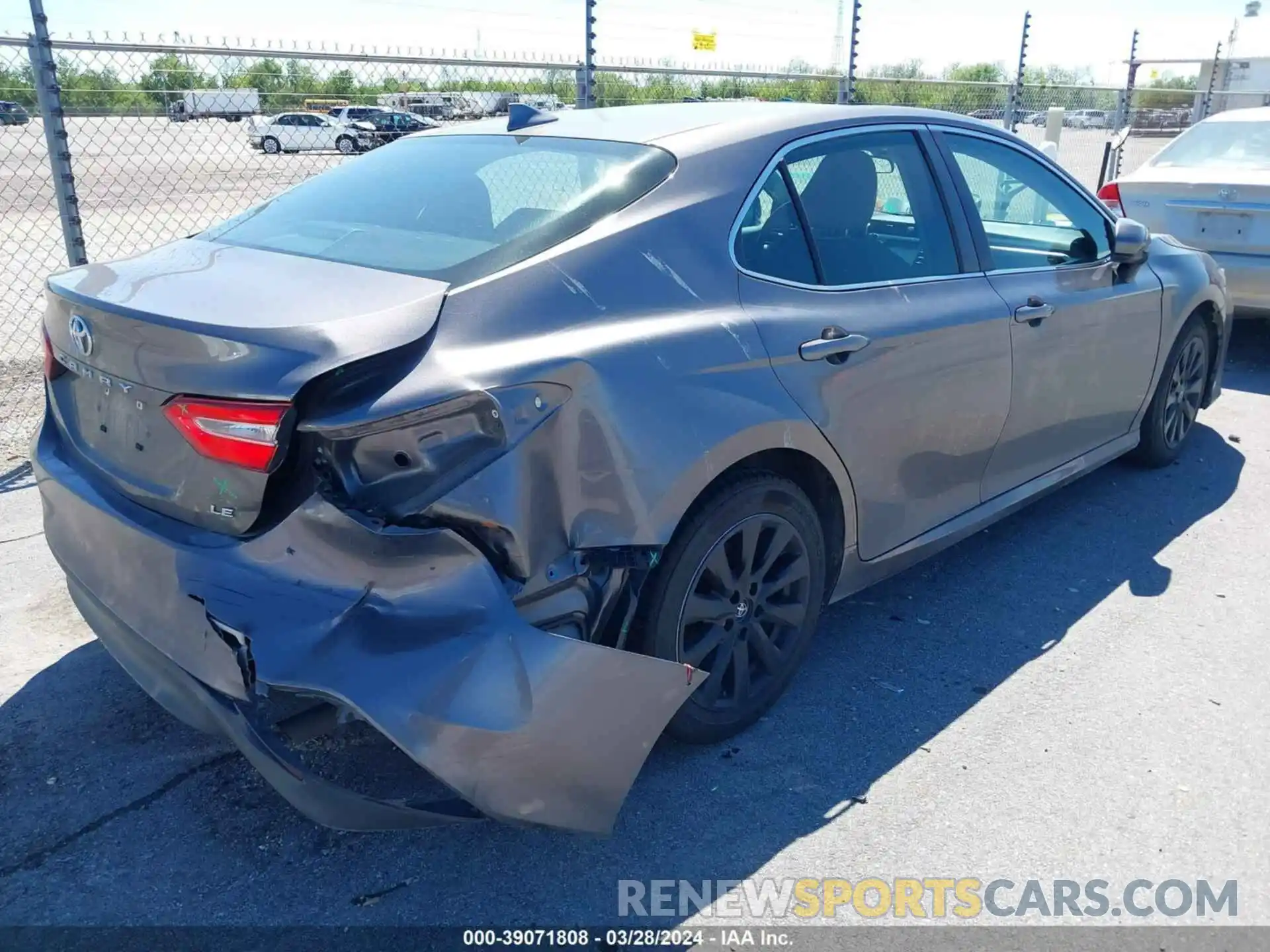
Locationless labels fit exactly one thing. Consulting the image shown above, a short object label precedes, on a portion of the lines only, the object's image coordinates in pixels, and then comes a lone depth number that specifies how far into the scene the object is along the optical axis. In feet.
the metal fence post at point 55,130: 17.15
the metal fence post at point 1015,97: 35.06
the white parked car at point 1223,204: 22.80
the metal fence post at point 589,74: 23.48
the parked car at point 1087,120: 54.49
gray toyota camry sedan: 7.16
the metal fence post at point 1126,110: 38.11
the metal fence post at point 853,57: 29.22
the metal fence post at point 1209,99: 46.86
